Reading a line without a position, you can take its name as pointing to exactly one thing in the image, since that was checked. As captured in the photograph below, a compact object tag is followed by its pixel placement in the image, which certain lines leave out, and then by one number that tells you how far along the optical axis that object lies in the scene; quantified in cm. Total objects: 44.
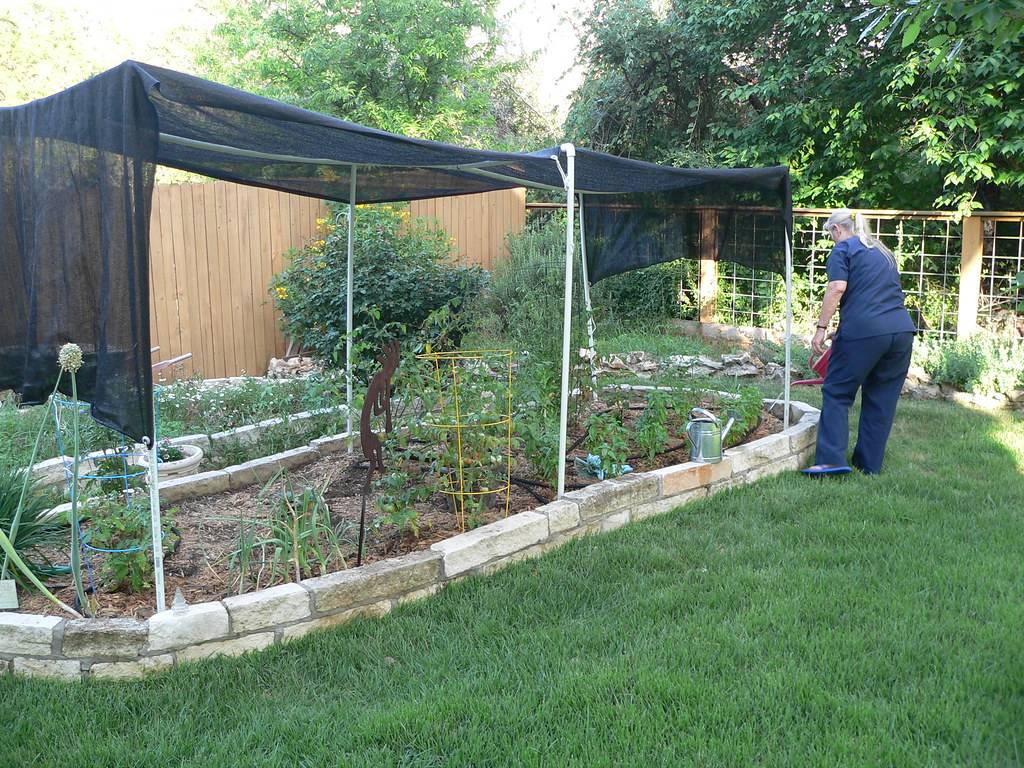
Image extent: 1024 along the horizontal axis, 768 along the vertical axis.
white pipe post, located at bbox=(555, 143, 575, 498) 446
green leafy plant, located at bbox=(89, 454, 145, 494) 433
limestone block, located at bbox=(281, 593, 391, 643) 352
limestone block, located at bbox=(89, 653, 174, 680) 323
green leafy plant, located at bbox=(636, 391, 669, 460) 565
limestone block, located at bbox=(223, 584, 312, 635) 340
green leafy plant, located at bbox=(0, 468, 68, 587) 388
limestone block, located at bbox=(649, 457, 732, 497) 513
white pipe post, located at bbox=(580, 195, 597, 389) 599
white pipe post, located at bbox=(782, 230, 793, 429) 637
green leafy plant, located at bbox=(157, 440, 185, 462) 561
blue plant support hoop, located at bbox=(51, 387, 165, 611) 325
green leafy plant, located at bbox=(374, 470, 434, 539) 420
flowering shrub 826
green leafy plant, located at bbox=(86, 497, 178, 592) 373
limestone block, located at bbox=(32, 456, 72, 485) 520
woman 556
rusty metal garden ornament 472
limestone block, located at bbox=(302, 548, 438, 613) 360
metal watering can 529
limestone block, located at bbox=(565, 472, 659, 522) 468
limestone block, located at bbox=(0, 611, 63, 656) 323
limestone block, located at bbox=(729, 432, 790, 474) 562
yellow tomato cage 450
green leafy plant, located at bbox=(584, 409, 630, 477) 512
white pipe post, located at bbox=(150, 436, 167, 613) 322
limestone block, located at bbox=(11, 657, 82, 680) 323
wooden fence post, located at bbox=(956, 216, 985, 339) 920
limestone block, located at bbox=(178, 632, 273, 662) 332
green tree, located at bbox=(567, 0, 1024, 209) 962
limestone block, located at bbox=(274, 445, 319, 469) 566
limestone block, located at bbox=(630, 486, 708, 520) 497
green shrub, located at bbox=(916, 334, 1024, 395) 766
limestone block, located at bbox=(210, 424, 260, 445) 607
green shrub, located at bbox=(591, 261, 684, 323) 1183
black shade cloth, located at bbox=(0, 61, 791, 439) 304
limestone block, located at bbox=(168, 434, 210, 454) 589
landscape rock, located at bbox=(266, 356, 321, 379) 924
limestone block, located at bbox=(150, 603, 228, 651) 327
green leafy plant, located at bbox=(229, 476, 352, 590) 383
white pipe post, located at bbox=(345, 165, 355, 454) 565
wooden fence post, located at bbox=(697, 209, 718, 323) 1143
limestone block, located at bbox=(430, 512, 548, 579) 402
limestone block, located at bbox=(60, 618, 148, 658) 322
